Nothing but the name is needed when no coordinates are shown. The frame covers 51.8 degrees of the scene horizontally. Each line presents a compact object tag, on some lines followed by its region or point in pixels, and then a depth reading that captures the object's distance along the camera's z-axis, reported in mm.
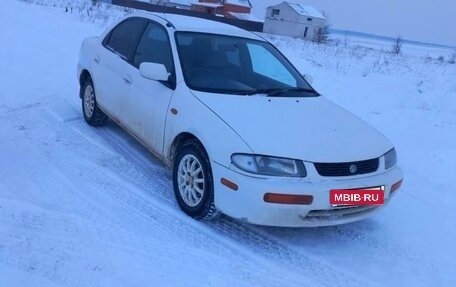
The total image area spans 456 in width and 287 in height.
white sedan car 3293
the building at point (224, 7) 56312
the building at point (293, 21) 54812
